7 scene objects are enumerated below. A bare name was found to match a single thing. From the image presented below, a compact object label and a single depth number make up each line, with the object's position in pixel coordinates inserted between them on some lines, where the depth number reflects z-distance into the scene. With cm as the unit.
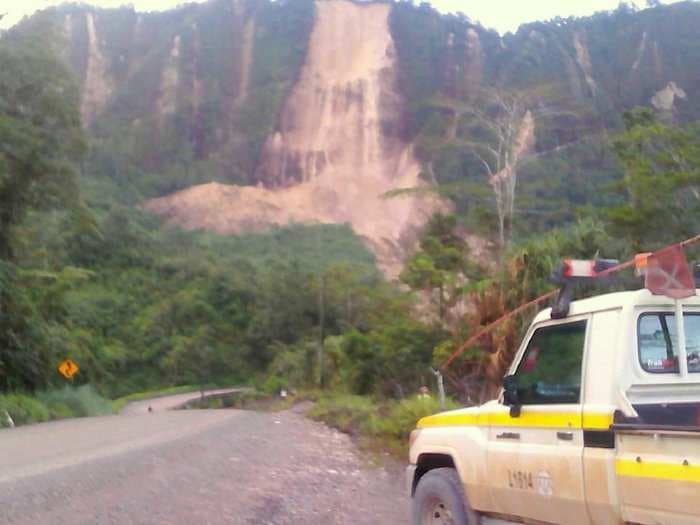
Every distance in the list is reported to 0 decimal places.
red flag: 588
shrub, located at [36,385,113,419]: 3306
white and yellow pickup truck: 518
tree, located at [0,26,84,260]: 2980
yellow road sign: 3581
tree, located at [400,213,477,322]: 3195
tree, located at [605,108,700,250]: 2578
